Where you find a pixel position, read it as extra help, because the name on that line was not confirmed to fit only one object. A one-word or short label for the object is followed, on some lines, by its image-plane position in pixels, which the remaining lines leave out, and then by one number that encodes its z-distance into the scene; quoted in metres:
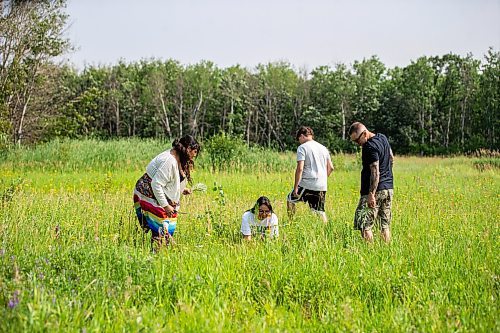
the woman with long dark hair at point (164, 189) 6.22
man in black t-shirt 6.71
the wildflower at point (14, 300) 3.60
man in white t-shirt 8.10
